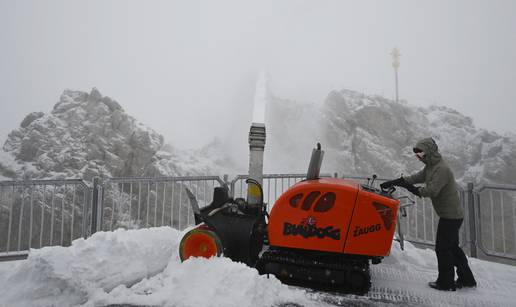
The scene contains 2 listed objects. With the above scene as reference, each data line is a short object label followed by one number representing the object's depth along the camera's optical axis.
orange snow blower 3.54
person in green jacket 4.07
